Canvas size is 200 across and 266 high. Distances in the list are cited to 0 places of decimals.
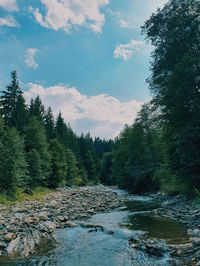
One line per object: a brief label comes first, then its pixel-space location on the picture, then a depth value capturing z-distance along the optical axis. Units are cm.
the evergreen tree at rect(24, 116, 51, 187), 2630
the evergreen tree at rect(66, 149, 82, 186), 4500
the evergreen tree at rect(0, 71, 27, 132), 3120
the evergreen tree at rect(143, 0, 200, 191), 1109
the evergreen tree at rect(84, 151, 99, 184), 6525
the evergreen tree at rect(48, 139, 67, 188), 3389
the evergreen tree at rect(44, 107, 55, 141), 4968
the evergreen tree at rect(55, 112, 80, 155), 5468
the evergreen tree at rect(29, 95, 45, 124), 4465
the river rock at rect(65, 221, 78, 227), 989
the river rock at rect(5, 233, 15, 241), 709
